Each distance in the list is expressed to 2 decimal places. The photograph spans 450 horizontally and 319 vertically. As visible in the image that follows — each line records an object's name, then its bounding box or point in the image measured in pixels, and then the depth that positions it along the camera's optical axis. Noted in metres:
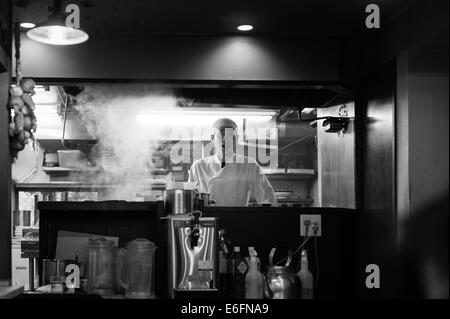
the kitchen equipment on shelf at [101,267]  2.05
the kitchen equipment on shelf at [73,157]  4.46
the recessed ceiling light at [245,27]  2.80
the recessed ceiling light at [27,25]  2.69
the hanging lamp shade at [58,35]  2.37
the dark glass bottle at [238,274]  2.20
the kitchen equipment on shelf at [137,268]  2.02
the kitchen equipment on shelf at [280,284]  2.28
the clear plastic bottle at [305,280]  2.37
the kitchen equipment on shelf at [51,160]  4.56
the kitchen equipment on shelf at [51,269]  2.07
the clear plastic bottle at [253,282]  2.19
